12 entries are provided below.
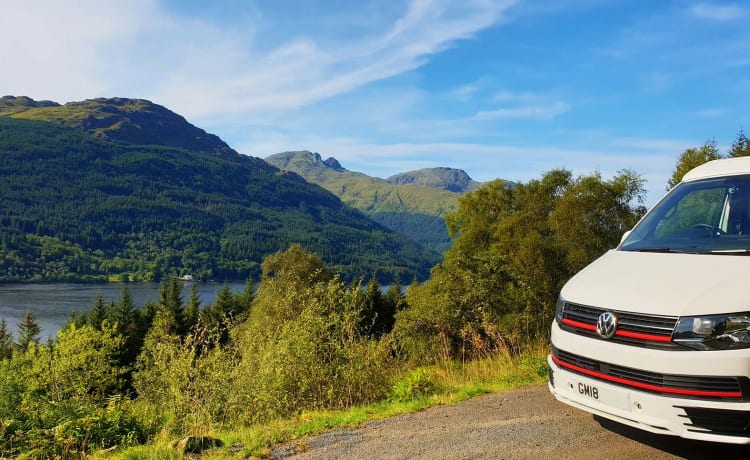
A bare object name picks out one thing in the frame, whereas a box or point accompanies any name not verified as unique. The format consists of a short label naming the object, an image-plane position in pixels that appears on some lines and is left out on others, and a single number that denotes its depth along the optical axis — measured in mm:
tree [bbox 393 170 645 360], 23734
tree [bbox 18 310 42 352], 54844
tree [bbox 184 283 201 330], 55625
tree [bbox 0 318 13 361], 52656
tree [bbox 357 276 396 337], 57594
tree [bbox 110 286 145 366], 50375
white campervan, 3850
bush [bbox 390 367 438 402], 8242
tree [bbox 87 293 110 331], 54375
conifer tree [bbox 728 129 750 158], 33594
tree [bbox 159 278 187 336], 52084
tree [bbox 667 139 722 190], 31188
